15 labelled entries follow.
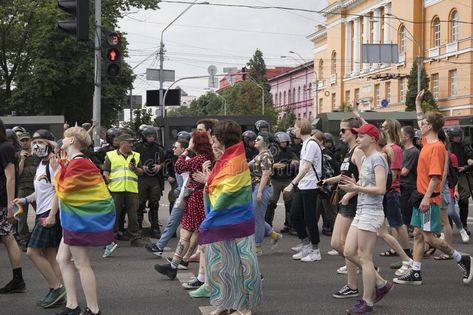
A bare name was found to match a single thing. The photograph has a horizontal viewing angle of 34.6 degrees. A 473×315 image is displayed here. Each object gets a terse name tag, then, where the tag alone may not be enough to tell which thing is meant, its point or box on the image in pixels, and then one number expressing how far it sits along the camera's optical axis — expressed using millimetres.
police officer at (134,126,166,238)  12547
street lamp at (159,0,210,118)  34734
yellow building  52719
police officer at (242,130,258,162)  12359
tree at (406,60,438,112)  50812
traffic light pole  17656
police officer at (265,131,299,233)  13055
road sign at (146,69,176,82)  38188
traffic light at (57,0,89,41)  12008
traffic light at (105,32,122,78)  15359
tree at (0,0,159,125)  38688
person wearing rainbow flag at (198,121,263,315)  6605
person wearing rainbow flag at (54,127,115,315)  6516
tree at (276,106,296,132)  67938
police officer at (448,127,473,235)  13234
